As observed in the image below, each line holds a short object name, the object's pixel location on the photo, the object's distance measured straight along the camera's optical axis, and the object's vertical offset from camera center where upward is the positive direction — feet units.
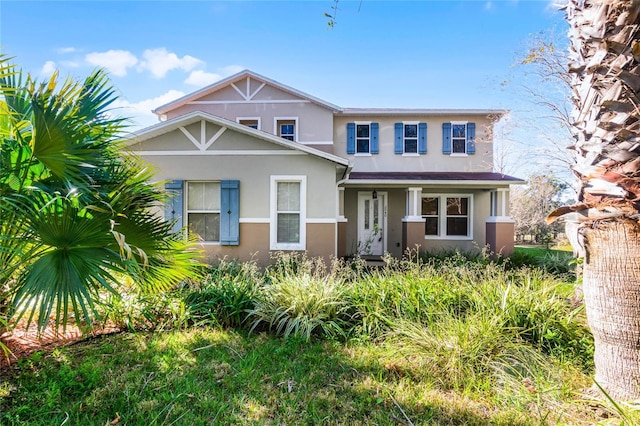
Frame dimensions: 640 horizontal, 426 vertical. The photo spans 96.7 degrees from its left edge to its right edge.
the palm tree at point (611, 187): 7.38 +0.98
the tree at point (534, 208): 65.92 +3.72
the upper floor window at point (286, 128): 39.19 +12.78
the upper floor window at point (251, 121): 38.78 +13.59
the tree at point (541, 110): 25.44 +11.77
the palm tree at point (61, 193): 8.57 +0.87
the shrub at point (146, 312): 13.89 -4.63
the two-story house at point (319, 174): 24.82 +4.73
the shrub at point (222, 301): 14.40 -4.22
